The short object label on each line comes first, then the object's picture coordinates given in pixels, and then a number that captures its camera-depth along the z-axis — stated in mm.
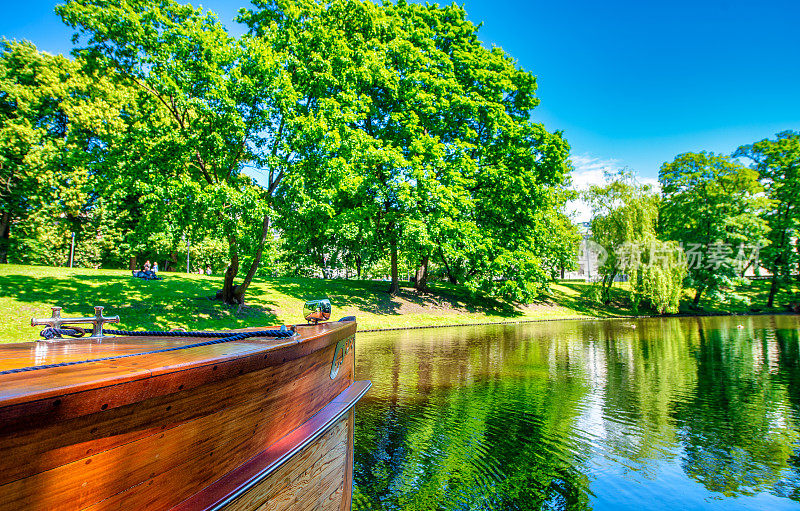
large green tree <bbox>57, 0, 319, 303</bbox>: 14164
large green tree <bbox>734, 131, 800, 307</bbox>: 37375
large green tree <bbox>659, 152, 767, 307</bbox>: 35625
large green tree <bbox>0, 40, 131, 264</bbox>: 23797
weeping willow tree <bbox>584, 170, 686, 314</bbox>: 30812
